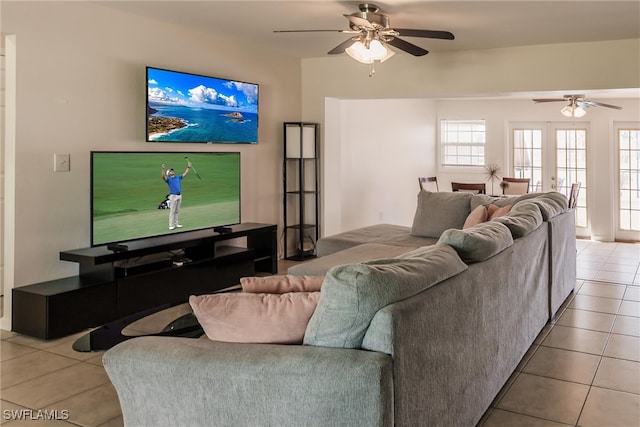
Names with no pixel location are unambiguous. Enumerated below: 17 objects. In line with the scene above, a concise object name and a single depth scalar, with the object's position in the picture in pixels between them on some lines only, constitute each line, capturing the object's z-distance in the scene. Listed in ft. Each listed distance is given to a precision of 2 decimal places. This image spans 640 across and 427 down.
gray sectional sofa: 5.55
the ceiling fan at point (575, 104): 24.84
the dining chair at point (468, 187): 29.55
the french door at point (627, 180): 30.68
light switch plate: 13.88
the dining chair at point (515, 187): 28.73
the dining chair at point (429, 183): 30.43
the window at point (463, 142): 34.58
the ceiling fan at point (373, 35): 14.06
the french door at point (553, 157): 31.91
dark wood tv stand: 12.78
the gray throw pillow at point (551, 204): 13.87
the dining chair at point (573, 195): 25.38
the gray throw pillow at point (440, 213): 18.38
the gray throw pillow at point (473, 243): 8.51
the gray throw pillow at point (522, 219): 11.16
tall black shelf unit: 21.84
